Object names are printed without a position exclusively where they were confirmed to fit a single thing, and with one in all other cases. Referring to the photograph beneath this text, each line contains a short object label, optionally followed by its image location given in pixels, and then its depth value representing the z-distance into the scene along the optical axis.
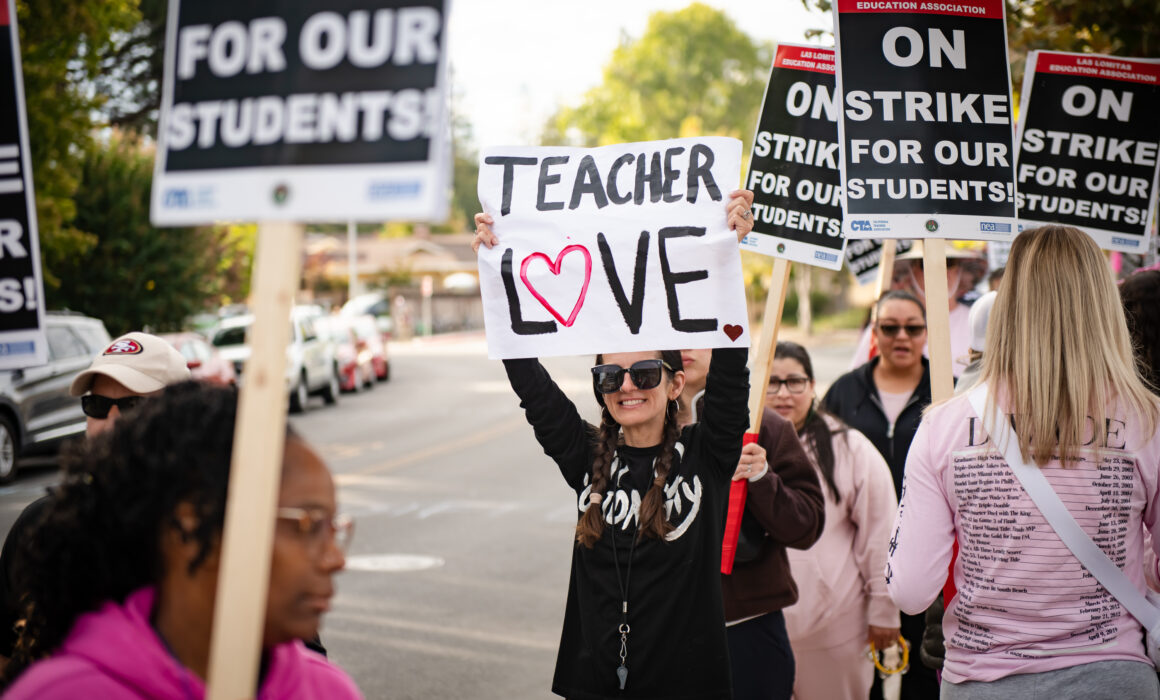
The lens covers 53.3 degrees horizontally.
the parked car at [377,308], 52.34
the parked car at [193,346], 18.67
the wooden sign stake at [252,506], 1.81
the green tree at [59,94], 13.54
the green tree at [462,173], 108.56
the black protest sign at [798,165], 4.75
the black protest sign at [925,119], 4.04
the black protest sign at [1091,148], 4.96
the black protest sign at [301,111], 2.05
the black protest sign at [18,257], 3.40
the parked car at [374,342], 28.25
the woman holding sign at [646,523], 3.36
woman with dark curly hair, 1.98
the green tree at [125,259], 22.58
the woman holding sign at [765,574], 4.01
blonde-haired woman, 2.91
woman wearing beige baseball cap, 3.43
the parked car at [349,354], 25.42
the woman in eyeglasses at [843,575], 4.70
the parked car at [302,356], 21.42
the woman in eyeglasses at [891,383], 5.69
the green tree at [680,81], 68.94
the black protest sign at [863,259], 9.29
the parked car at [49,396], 13.28
